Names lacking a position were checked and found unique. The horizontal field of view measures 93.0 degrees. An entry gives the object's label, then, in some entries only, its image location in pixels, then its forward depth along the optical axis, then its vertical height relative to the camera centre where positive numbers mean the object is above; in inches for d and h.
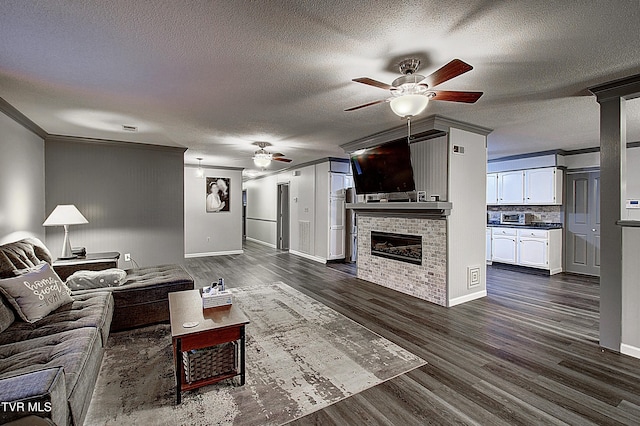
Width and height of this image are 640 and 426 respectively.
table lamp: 159.5 -4.6
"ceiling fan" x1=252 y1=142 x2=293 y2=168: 202.7 +35.7
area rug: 76.2 -50.8
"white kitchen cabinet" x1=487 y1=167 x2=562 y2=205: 235.1 +18.3
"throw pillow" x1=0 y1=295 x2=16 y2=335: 82.7 -29.5
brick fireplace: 162.2 -30.0
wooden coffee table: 79.8 -33.0
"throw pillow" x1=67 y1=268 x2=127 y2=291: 122.9 -28.6
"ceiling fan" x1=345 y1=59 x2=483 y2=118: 88.2 +36.4
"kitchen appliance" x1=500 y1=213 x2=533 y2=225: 259.1 -8.6
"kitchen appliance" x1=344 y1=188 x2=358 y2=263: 283.4 -24.8
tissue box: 98.5 -29.5
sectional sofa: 51.4 -33.1
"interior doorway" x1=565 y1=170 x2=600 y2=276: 226.7 -11.5
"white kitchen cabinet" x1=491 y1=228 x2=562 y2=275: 230.5 -30.7
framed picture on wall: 313.6 +16.4
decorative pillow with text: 89.0 -25.8
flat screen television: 160.1 +23.7
